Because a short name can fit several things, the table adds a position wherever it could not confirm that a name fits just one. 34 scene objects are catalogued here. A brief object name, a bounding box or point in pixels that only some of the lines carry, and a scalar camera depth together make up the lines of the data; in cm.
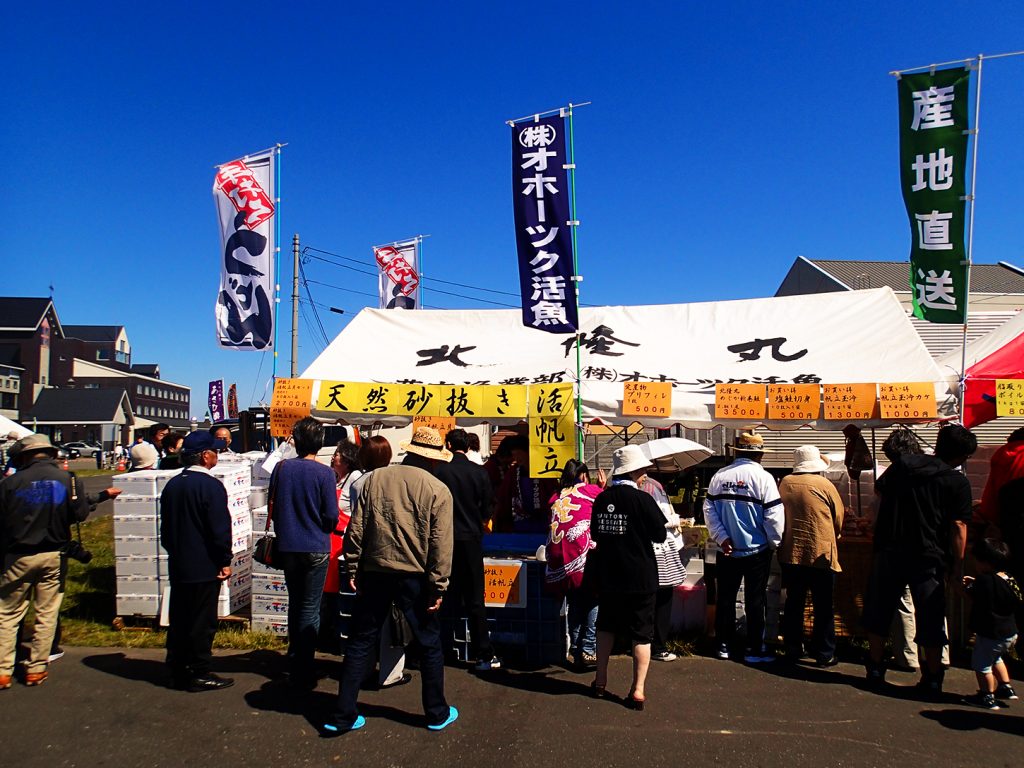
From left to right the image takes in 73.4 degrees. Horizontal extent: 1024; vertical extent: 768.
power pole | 2191
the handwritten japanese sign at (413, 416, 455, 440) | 690
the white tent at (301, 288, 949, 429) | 700
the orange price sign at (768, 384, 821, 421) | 655
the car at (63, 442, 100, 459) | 5111
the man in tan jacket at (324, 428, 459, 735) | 404
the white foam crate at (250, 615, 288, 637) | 604
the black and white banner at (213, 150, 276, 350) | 859
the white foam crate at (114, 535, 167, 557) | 633
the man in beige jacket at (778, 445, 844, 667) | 523
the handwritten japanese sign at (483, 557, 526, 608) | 537
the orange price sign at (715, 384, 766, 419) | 655
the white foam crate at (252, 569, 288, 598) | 605
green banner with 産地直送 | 653
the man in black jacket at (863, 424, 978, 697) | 458
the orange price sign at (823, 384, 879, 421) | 645
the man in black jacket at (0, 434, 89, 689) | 469
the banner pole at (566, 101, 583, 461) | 707
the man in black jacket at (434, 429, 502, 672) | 503
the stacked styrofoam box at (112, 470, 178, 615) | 630
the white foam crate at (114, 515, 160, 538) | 631
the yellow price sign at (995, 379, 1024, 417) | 608
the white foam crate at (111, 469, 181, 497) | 629
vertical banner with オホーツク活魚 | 709
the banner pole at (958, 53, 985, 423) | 634
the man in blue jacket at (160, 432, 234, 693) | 469
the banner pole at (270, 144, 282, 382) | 866
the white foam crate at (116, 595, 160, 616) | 636
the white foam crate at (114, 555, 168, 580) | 636
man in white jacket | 527
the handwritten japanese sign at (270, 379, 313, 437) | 715
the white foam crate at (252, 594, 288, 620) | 605
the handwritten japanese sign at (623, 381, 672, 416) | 661
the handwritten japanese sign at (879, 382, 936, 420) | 632
